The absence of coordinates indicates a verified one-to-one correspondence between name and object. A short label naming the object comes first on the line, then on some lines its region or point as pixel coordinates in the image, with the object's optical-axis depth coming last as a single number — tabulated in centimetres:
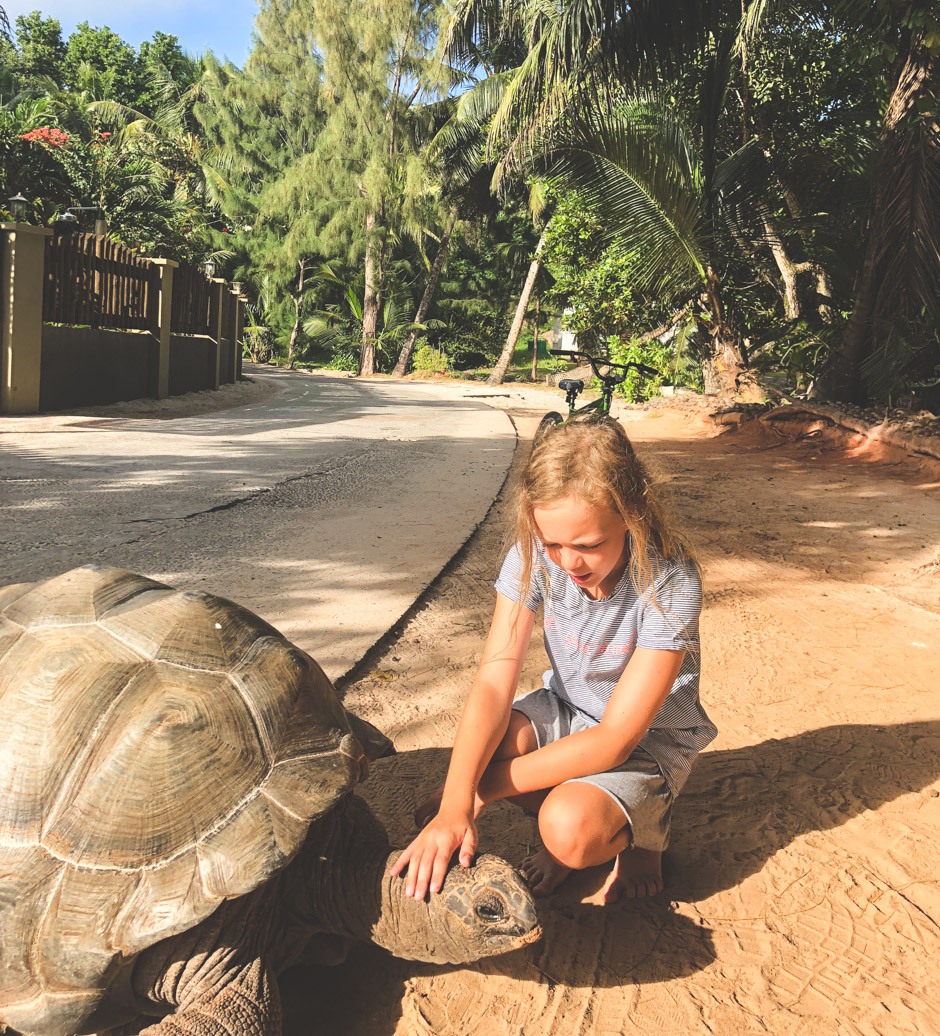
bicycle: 852
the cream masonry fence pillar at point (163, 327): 1530
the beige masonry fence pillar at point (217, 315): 1878
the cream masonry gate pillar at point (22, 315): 1173
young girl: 201
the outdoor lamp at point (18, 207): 1470
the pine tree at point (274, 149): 3469
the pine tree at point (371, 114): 3183
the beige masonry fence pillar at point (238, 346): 2241
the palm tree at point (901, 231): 1041
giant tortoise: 172
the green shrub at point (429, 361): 3597
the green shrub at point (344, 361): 3797
